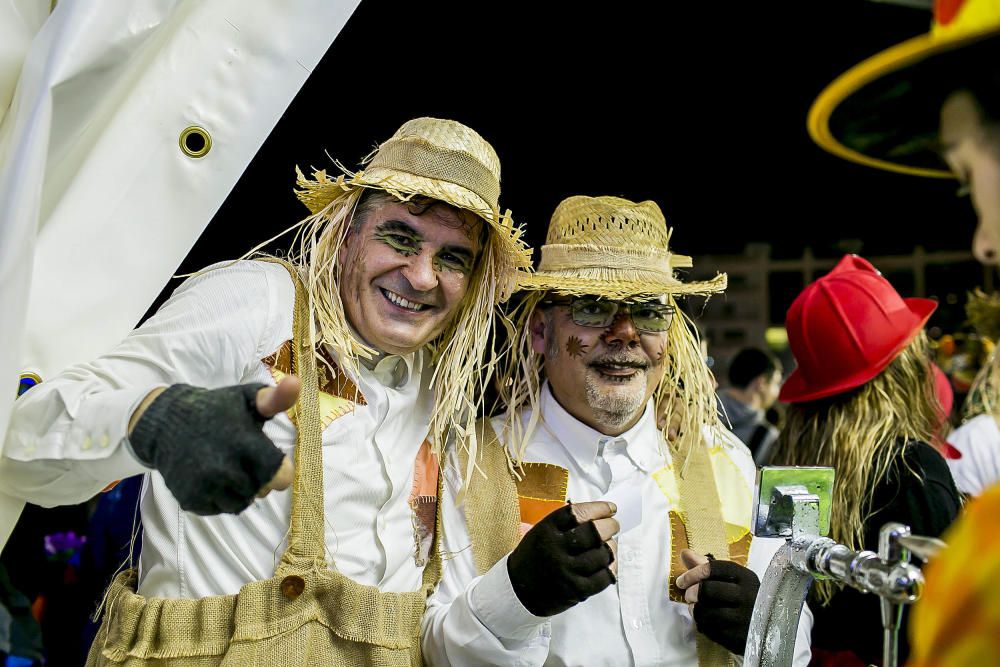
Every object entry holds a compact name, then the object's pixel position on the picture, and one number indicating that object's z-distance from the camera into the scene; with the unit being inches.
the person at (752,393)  198.1
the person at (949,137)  27.5
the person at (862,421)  94.4
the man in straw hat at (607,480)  77.7
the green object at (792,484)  54.2
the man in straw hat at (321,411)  58.2
